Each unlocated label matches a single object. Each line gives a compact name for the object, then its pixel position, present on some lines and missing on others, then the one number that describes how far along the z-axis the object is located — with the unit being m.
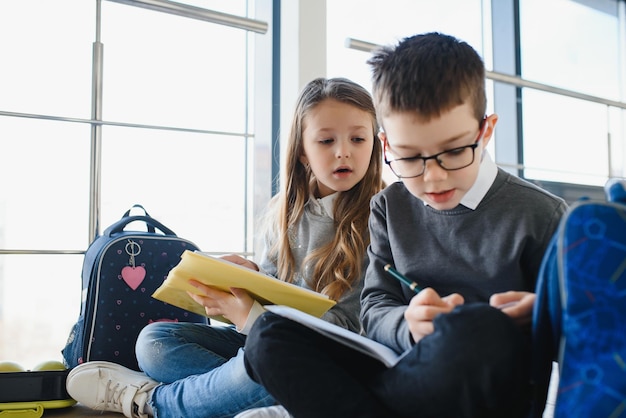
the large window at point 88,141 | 1.82
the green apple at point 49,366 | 1.48
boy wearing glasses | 0.74
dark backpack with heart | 1.51
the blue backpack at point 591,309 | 0.66
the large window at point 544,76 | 2.75
